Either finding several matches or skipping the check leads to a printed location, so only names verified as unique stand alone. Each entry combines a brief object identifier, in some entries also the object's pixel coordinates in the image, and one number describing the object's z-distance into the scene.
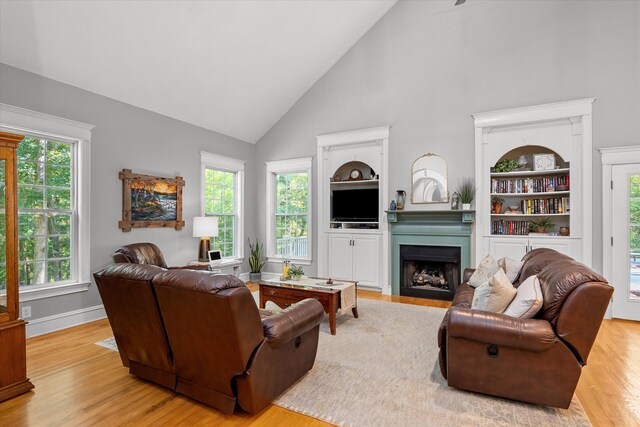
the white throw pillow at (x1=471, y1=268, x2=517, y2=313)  2.38
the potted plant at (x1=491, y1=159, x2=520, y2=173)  4.76
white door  4.07
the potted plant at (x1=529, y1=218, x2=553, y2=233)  4.64
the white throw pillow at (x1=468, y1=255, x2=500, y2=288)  3.53
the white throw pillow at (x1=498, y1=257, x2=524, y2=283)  3.34
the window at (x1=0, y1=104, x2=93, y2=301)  3.56
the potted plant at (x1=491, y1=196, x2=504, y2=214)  4.86
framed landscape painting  4.46
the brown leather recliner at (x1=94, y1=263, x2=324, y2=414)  1.91
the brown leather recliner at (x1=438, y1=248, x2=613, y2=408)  1.99
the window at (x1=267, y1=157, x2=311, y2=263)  6.35
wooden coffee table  3.49
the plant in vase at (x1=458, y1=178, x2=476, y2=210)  4.88
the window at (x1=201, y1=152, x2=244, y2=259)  5.85
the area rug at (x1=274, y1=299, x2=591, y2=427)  2.05
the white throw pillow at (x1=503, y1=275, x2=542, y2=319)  2.16
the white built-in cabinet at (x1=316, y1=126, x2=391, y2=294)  5.53
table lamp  5.12
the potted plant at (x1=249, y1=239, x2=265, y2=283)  6.45
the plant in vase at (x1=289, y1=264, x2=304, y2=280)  4.16
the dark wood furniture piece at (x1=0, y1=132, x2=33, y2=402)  2.32
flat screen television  5.68
